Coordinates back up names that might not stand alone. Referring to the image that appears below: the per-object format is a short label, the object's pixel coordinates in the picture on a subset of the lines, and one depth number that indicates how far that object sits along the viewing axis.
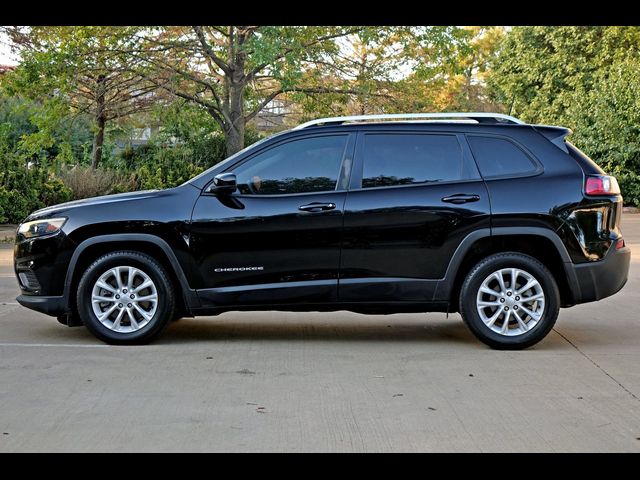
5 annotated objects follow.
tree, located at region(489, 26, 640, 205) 31.73
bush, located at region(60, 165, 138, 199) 24.36
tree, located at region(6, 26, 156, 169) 24.92
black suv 8.45
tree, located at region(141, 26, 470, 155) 24.81
